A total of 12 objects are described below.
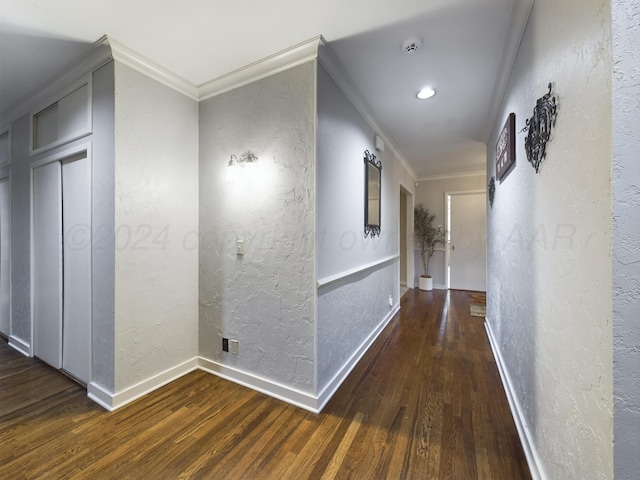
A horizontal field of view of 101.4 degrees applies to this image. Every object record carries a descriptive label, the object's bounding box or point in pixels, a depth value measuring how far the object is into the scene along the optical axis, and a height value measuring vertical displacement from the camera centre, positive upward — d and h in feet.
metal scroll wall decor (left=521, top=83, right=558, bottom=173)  3.71 +1.73
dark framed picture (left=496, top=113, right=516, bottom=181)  5.95 +2.24
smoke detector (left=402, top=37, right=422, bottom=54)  5.65 +4.25
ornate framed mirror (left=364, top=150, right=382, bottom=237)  8.85 +1.59
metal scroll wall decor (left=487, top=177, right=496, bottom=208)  8.87 +1.70
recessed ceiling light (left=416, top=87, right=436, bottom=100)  7.62 +4.31
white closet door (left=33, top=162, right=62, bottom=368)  7.22 -0.77
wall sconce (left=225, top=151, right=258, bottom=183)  6.66 +1.90
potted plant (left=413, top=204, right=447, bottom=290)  18.81 +0.01
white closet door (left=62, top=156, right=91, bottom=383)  6.42 -0.79
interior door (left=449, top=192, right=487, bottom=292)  17.90 -0.27
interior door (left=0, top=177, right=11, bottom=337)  9.14 -0.72
